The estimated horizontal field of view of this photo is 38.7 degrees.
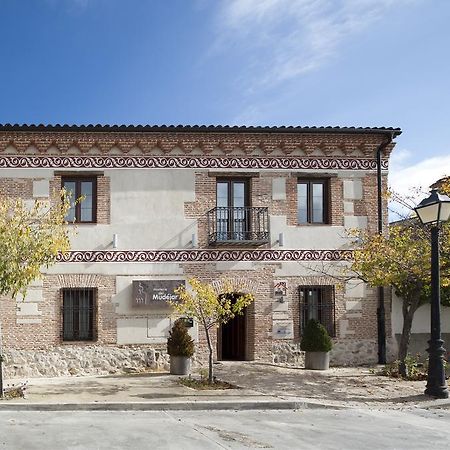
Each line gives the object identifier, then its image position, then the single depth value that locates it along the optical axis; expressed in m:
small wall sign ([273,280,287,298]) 17.38
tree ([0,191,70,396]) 11.80
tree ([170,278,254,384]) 13.47
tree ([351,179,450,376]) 14.03
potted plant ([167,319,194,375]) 15.35
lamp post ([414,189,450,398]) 12.03
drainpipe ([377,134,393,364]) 17.56
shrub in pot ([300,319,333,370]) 16.12
